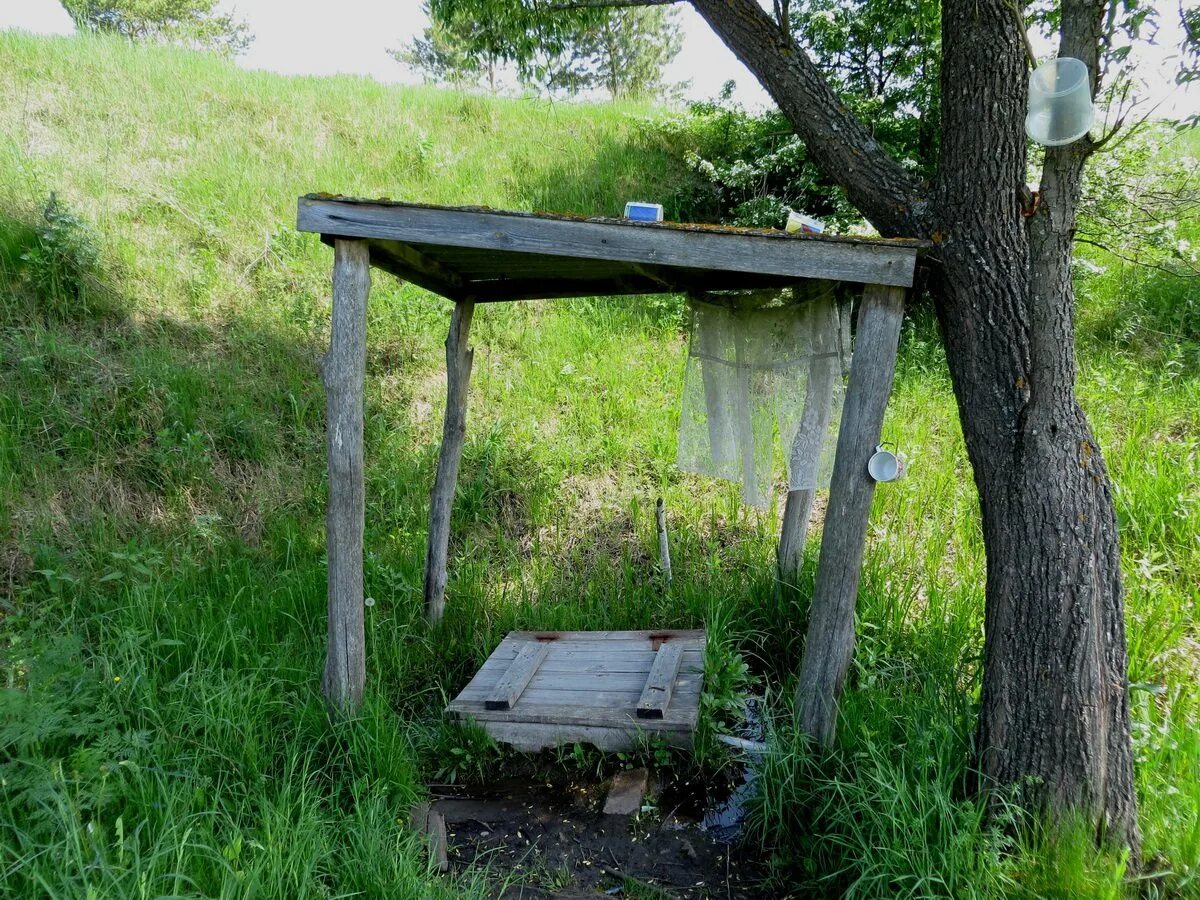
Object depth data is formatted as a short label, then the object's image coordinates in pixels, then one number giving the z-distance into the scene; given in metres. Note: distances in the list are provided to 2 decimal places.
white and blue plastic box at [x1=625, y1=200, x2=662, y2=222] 3.10
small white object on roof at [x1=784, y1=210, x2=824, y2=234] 3.11
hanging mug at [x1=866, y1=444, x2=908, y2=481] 2.91
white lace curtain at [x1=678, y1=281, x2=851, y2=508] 3.65
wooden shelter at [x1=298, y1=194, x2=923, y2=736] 2.88
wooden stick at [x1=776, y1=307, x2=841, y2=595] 3.63
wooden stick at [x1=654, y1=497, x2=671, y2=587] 4.98
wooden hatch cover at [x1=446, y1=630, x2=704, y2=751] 3.55
